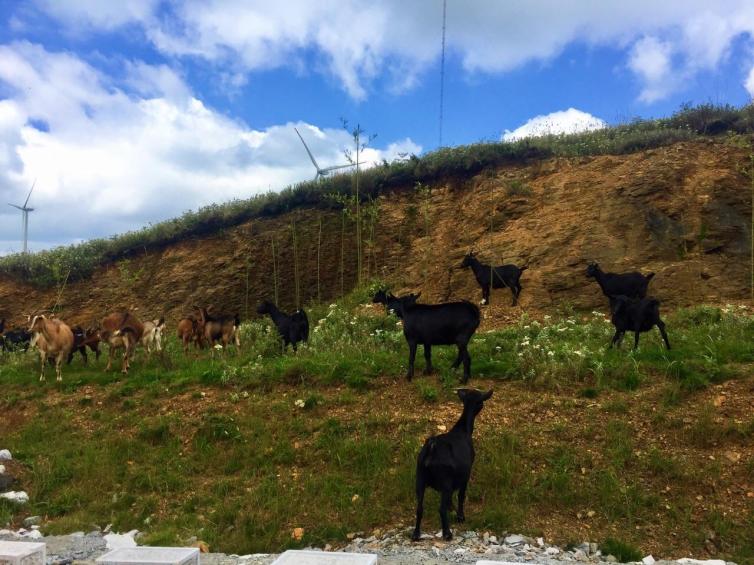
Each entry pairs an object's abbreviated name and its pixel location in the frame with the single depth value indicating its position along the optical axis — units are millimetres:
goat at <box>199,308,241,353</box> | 15703
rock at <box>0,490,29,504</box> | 9323
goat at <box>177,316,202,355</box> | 16828
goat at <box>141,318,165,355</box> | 15086
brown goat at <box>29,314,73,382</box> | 14502
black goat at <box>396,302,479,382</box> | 10797
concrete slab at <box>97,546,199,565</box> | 5669
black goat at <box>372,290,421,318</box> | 12788
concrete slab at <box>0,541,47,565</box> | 5828
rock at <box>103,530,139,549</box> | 7930
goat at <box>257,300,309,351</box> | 14476
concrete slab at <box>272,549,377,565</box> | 5477
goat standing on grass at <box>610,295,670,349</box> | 11219
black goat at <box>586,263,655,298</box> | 14648
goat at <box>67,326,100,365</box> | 15984
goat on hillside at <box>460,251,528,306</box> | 16891
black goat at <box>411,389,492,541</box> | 6867
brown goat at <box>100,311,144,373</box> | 14617
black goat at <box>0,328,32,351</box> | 19594
